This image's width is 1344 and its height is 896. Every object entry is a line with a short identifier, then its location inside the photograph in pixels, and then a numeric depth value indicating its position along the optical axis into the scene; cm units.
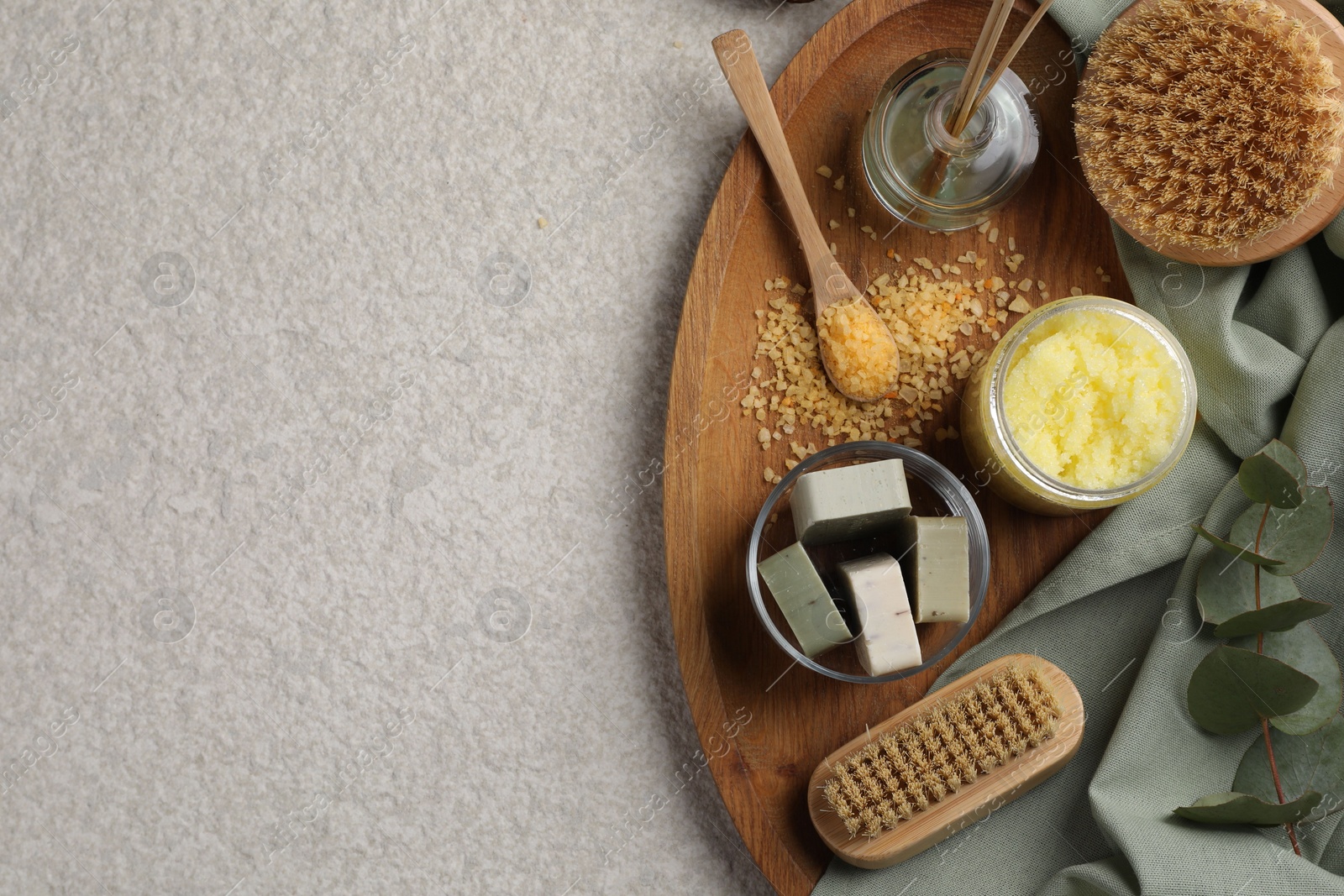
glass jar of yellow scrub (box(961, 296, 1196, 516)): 71
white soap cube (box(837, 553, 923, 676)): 69
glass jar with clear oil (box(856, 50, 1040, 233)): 78
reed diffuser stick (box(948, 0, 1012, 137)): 60
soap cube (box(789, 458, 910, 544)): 70
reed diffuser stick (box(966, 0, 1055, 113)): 62
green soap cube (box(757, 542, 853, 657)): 70
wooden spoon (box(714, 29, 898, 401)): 79
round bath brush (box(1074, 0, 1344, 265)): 70
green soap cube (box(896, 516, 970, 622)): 71
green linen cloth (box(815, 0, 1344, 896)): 74
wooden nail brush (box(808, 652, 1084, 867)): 74
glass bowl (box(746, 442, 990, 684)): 74
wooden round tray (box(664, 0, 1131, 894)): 78
